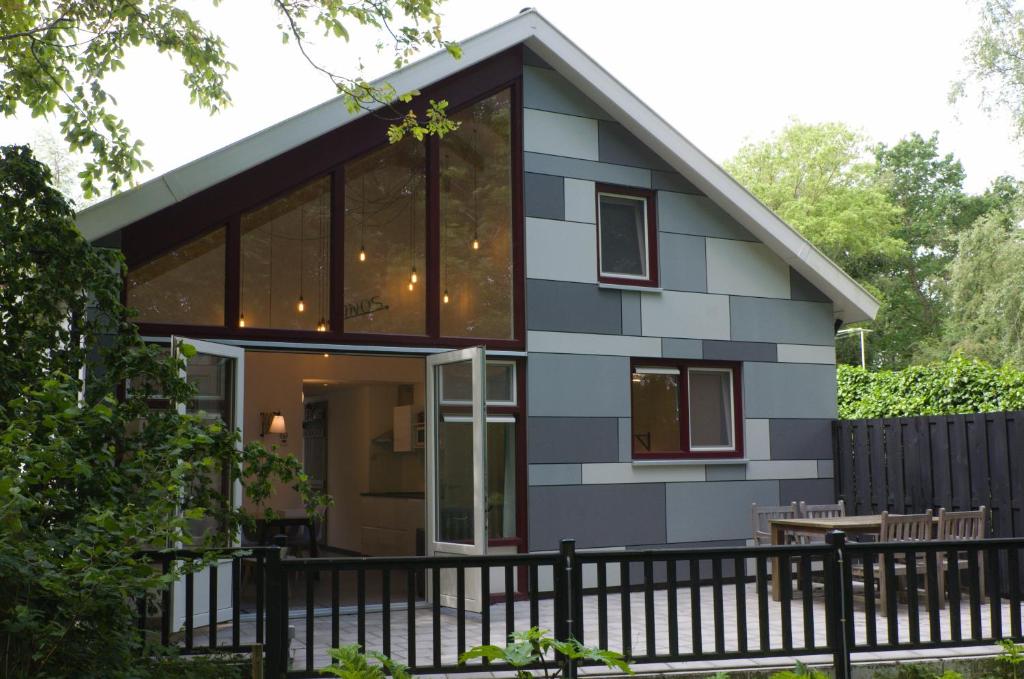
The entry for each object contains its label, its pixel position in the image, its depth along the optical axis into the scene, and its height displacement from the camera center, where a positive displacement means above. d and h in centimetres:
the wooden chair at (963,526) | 816 -74
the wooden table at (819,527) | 829 -74
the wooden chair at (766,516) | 950 -75
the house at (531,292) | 811 +144
